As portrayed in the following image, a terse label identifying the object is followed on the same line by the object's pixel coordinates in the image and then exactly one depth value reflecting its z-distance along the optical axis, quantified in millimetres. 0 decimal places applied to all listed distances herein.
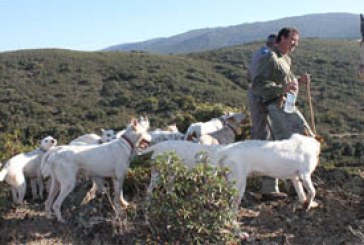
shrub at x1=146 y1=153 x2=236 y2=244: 5871
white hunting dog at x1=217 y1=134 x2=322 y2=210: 6457
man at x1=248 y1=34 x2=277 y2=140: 7559
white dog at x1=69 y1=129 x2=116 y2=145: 9656
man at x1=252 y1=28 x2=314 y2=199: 7191
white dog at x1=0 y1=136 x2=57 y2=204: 8453
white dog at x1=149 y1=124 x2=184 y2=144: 9789
